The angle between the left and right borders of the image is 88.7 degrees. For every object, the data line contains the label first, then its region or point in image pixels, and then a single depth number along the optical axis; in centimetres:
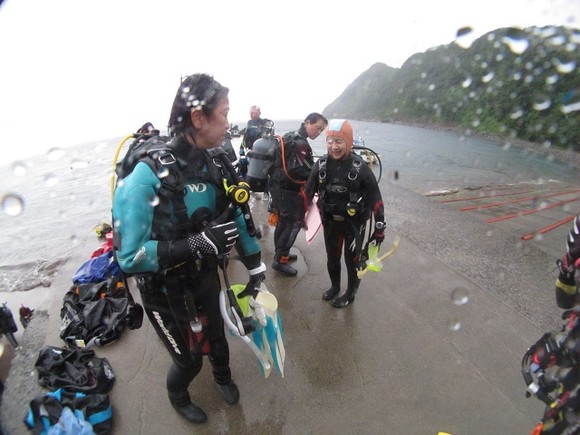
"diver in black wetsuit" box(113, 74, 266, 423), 148
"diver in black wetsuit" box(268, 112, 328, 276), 358
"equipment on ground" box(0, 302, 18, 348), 297
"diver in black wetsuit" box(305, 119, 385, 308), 286
